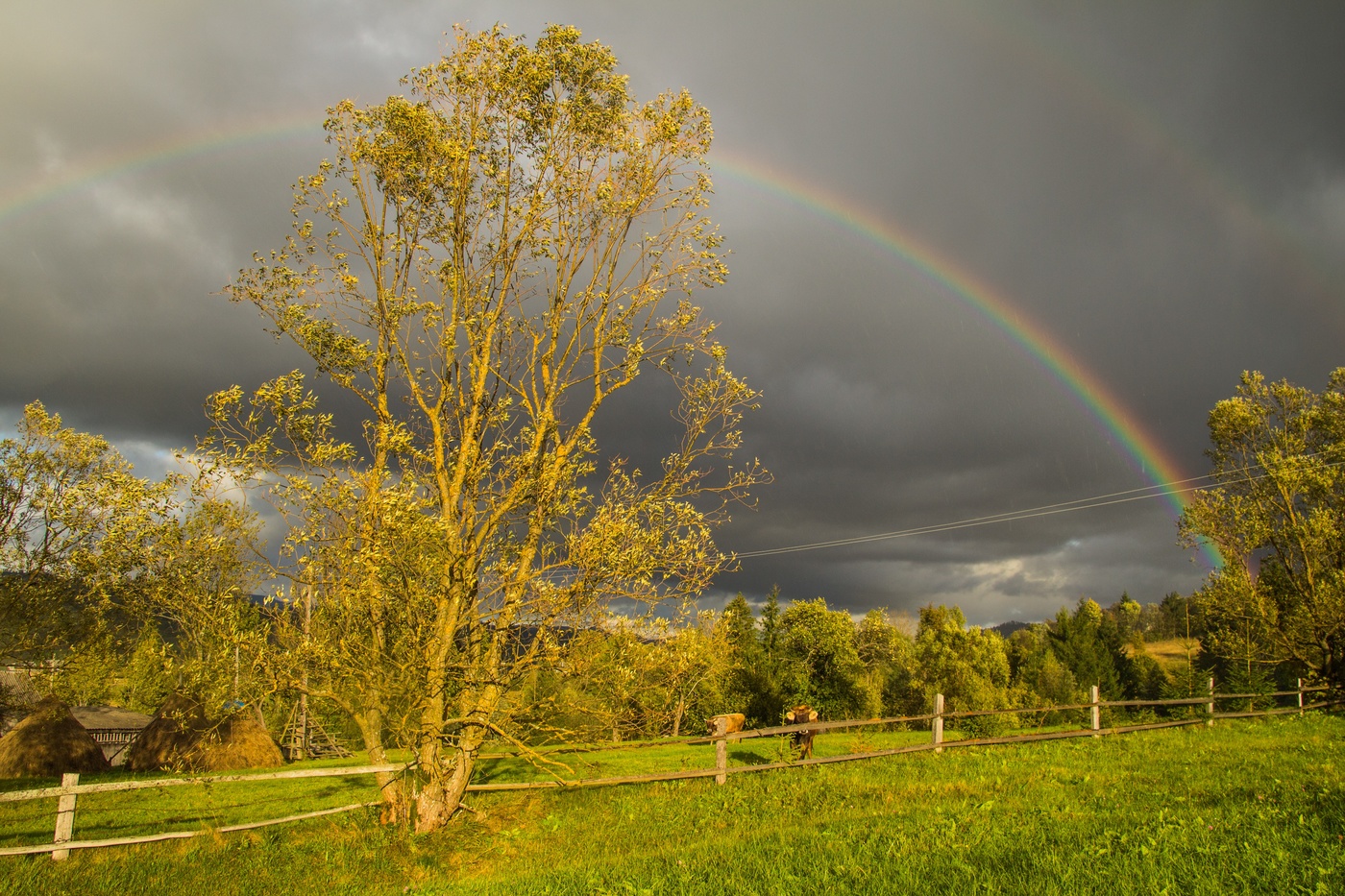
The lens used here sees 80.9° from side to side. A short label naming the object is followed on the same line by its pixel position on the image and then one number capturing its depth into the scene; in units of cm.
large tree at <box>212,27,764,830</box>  1058
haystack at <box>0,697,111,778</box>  2730
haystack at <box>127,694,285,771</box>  2672
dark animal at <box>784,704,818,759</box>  1790
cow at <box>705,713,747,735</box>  2140
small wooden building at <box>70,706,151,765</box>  3878
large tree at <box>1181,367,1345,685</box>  3023
